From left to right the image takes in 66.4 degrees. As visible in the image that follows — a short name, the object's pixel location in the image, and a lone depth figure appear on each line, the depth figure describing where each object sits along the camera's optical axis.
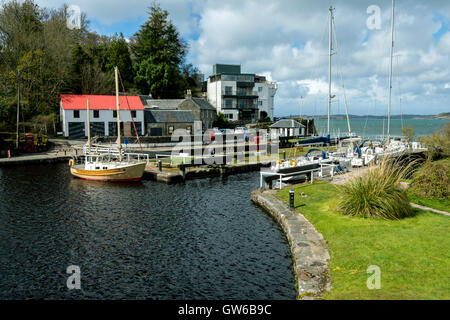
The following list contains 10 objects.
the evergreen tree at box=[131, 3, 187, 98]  74.69
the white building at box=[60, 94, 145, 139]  53.75
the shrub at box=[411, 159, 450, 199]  18.61
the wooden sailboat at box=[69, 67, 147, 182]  30.72
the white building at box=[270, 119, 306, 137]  59.03
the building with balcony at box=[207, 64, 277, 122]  85.88
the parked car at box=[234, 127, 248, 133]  66.96
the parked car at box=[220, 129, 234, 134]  61.77
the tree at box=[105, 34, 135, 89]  75.38
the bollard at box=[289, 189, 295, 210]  18.53
